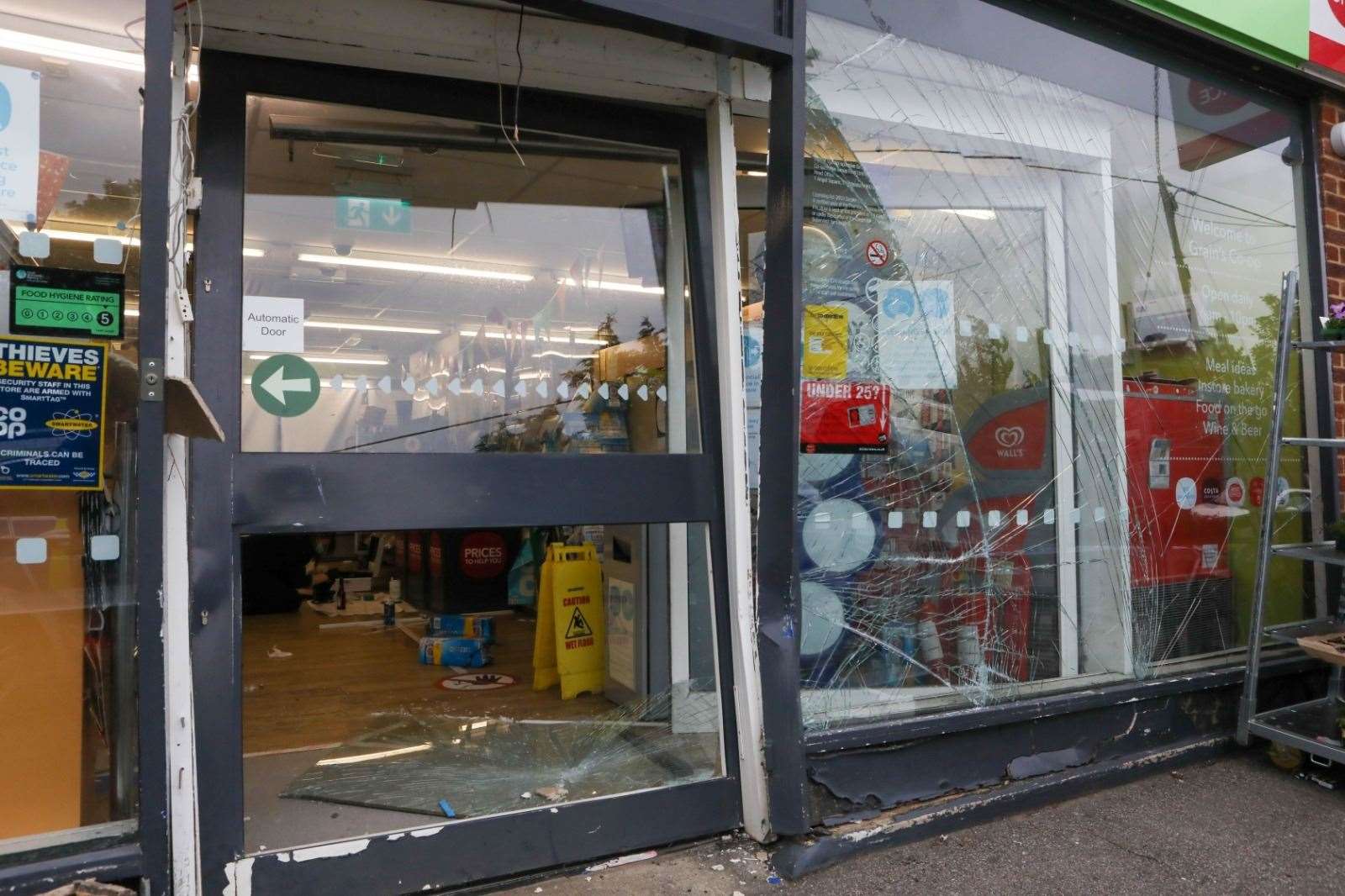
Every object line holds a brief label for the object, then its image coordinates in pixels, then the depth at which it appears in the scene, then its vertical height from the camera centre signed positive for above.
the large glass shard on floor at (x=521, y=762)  3.21 -1.15
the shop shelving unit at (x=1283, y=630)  3.91 -0.74
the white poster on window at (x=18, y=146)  2.32 +0.88
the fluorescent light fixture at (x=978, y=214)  3.98 +1.16
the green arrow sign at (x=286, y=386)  2.72 +0.29
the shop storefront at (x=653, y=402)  2.41 +0.27
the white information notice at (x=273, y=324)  2.71 +0.48
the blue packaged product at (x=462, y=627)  6.52 -1.11
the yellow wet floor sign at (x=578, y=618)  4.90 -0.81
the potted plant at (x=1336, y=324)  3.91 +0.63
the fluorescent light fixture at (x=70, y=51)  2.37 +1.17
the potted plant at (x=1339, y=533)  4.04 -0.30
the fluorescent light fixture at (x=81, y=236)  2.37 +0.66
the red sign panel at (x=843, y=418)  3.54 +0.22
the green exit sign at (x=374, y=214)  3.08 +0.93
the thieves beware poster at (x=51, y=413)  2.29 +0.18
